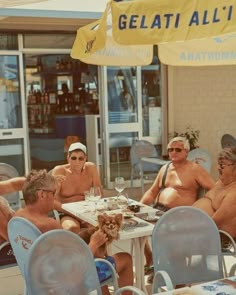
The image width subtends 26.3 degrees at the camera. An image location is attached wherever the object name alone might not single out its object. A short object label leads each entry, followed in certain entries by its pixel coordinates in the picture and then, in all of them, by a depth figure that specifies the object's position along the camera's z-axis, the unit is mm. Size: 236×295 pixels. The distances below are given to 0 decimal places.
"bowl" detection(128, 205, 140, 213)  4266
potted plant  8688
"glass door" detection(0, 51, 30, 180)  7730
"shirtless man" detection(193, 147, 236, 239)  4031
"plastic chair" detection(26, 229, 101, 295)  2615
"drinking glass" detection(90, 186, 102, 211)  4570
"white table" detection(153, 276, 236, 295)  2436
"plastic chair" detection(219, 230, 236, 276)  3895
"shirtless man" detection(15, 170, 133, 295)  3301
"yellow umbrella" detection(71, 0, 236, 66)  3127
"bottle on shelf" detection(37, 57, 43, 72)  9945
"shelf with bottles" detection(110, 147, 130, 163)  8555
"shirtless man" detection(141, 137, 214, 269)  4852
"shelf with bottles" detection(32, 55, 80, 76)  9913
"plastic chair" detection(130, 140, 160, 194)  7691
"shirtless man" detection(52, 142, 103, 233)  5121
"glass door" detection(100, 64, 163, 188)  8406
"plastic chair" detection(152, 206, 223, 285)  3168
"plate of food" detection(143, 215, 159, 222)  3958
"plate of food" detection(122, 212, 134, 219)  4057
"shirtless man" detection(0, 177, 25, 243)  3768
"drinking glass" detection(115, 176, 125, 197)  4648
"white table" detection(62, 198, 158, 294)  3615
